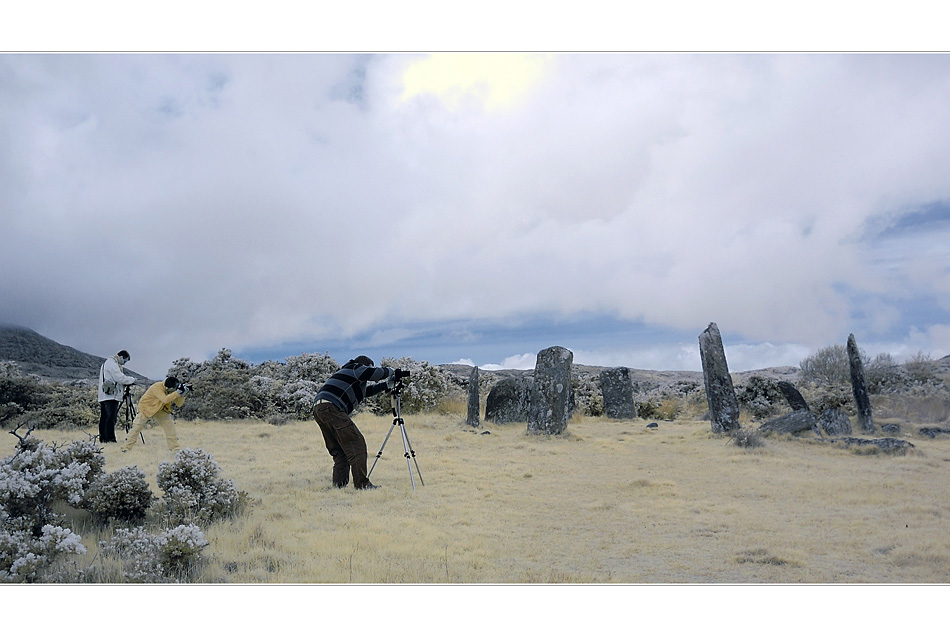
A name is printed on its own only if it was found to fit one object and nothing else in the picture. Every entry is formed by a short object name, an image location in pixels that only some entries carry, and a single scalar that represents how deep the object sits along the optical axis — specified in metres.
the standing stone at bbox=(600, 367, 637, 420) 19.75
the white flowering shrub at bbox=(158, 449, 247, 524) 6.18
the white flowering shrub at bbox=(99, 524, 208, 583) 4.50
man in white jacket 11.64
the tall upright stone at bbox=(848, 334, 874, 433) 14.46
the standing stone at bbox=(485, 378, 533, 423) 17.58
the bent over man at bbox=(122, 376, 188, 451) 10.41
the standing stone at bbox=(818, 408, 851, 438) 14.05
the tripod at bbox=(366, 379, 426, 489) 8.58
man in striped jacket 8.09
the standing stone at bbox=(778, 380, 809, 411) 16.80
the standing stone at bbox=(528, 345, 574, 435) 14.34
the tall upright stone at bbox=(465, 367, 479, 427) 16.34
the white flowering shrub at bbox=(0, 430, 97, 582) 4.43
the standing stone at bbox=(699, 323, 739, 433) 14.43
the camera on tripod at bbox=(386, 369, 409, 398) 8.34
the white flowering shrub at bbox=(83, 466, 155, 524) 6.17
